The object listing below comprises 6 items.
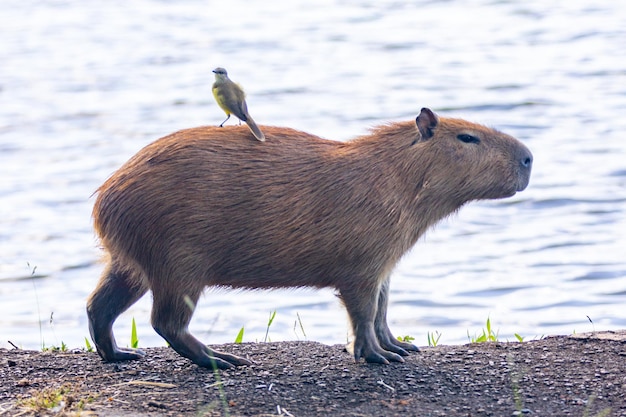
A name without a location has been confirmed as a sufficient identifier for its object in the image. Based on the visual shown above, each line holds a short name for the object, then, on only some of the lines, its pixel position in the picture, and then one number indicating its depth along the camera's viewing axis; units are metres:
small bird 10.02
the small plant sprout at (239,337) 12.04
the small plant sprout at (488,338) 11.52
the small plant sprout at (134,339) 11.85
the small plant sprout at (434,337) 12.00
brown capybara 9.55
